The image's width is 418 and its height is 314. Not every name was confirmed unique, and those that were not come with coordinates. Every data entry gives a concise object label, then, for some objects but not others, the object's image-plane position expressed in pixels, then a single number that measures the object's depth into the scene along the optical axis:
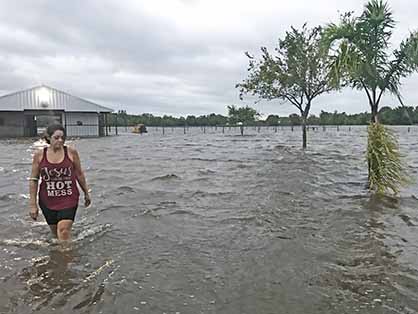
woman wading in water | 5.31
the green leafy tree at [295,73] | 23.33
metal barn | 41.53
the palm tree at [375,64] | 9.50
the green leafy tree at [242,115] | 64.56
